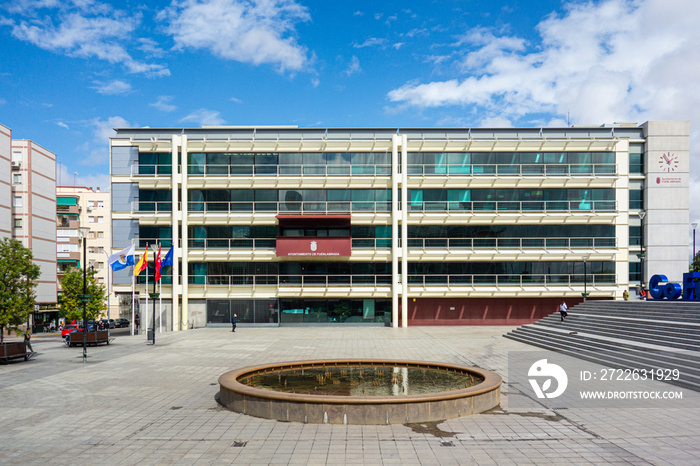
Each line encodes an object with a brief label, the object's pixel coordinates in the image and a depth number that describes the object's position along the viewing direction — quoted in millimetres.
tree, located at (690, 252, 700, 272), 74750
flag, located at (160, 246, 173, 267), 36281
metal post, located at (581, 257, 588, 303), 38916
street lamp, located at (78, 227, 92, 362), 23000
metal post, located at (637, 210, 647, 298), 44988
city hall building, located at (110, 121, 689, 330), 41781
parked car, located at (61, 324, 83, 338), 43775
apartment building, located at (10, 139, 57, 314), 59750
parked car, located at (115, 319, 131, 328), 60347
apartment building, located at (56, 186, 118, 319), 73375
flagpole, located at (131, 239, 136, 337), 37250
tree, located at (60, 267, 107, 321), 51531
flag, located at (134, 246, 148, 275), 35188
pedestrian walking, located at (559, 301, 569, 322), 33500
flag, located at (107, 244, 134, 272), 34000
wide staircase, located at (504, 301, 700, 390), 19453
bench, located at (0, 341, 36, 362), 22781
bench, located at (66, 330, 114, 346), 29094
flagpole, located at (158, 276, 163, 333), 39341
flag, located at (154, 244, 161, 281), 34675
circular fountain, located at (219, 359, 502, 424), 12484
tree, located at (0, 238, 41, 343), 26547
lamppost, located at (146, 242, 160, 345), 30125
